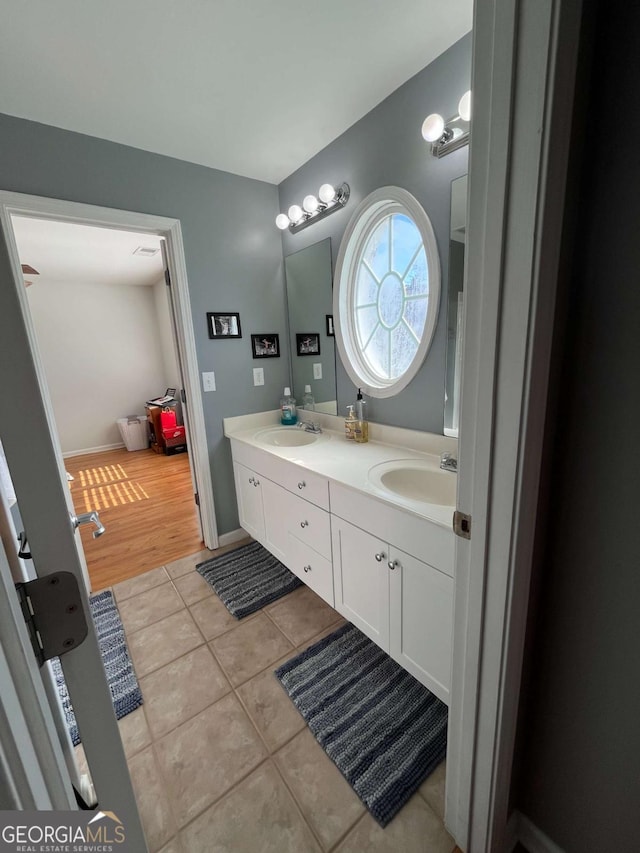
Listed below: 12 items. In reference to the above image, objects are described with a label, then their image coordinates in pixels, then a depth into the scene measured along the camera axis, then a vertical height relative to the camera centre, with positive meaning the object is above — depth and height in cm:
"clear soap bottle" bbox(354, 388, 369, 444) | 202 -44
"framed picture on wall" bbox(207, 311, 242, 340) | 235 +14
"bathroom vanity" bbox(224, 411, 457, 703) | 125 -73
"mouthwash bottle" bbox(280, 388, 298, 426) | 263 -45
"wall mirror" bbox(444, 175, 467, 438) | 149 +13
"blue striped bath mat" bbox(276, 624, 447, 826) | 120 -134
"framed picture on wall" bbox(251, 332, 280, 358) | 255 +0
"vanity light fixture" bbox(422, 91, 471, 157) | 139 +74
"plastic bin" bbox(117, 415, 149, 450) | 508 -104
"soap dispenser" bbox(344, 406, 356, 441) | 205 -45
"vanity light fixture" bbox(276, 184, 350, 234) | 197 +73
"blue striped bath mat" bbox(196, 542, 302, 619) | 202 -131
